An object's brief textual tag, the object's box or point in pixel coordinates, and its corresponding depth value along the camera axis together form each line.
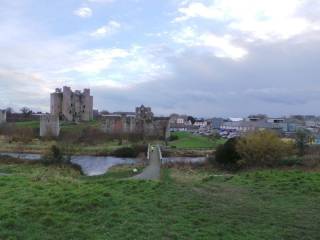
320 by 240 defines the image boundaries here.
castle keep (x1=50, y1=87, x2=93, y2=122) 96.15
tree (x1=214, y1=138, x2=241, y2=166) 25.18
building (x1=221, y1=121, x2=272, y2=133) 96.61
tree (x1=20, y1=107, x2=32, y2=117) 116.00
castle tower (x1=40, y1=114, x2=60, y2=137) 73.18
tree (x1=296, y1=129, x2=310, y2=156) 33.75
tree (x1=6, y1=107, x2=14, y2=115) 116.14
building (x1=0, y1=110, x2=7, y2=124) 94.69
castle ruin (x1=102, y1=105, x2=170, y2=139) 76.73
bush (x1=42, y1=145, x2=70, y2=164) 29.62
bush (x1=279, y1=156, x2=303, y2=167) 23.36
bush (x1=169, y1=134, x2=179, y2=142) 74.51
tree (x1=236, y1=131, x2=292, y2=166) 23.59
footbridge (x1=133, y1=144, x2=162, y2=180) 18.13
